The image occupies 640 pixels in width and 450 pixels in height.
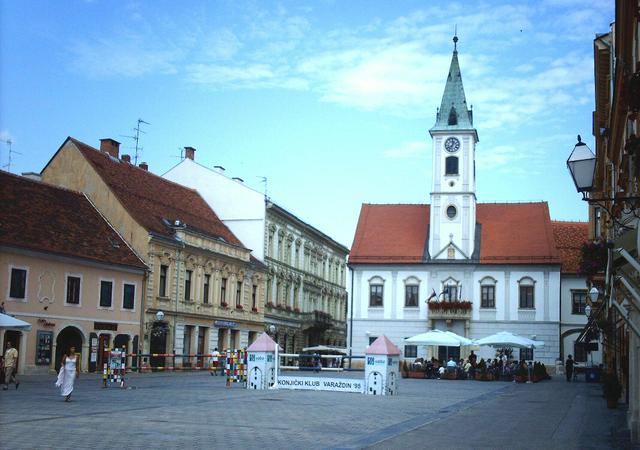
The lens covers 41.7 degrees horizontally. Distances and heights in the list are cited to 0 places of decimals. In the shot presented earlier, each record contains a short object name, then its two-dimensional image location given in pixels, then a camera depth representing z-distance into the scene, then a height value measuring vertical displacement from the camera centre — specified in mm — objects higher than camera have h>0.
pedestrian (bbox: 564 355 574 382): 44794 -1724
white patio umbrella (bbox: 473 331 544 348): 44875 -370
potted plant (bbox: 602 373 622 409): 23547 -1482
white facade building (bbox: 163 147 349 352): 59906 +6070
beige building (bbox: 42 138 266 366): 45312 +4249
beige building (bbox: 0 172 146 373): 35969 +2083
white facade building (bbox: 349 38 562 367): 58000 +4521
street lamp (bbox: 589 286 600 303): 34406 +1787
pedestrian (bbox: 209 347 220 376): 43312 -2112
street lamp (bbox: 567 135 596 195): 12445 +2483
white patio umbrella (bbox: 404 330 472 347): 45188 -388
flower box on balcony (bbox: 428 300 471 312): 58219 +1874
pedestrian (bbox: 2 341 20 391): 25766 -1346
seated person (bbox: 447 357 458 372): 46219 -1857
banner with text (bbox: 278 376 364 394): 29656 -1932
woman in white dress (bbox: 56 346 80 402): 21641 -1440
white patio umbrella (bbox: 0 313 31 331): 25188 -91
